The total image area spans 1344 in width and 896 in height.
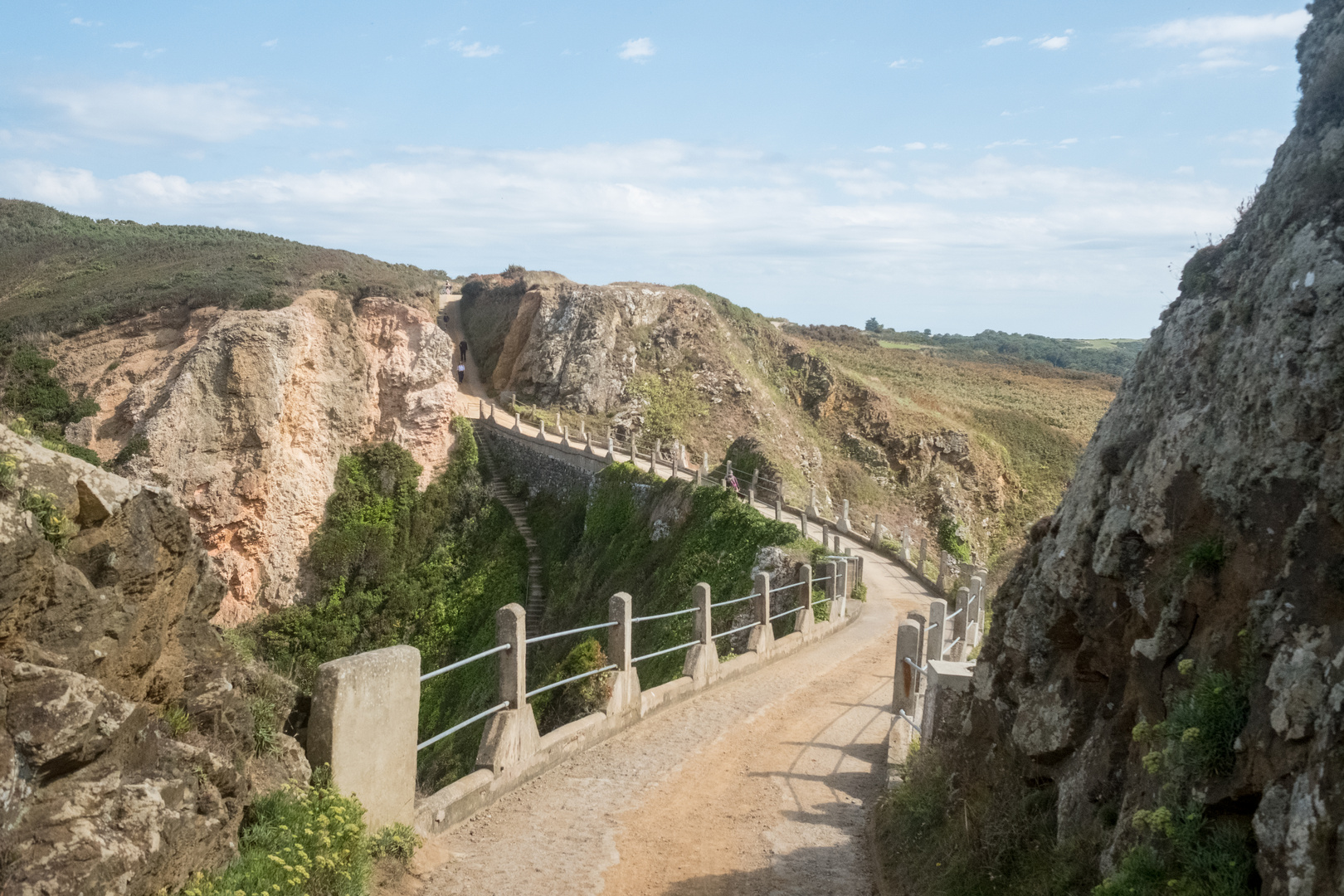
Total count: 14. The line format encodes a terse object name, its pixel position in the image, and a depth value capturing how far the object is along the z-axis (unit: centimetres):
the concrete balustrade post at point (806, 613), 1656
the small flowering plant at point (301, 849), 516
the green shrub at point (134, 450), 3059
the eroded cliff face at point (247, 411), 3186
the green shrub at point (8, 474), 477
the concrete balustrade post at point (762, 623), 1427
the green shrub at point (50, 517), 488
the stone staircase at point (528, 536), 3047
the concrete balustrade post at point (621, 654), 1023
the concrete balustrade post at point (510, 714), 823
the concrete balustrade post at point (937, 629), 1078
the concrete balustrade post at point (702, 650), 1241
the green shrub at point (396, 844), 631
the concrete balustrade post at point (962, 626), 1276
